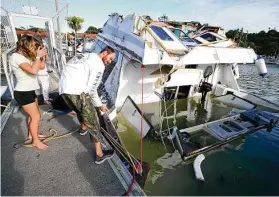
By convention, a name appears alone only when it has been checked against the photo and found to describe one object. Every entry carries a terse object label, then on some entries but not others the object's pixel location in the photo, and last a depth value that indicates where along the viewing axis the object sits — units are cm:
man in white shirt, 279
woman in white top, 286
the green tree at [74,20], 3684
